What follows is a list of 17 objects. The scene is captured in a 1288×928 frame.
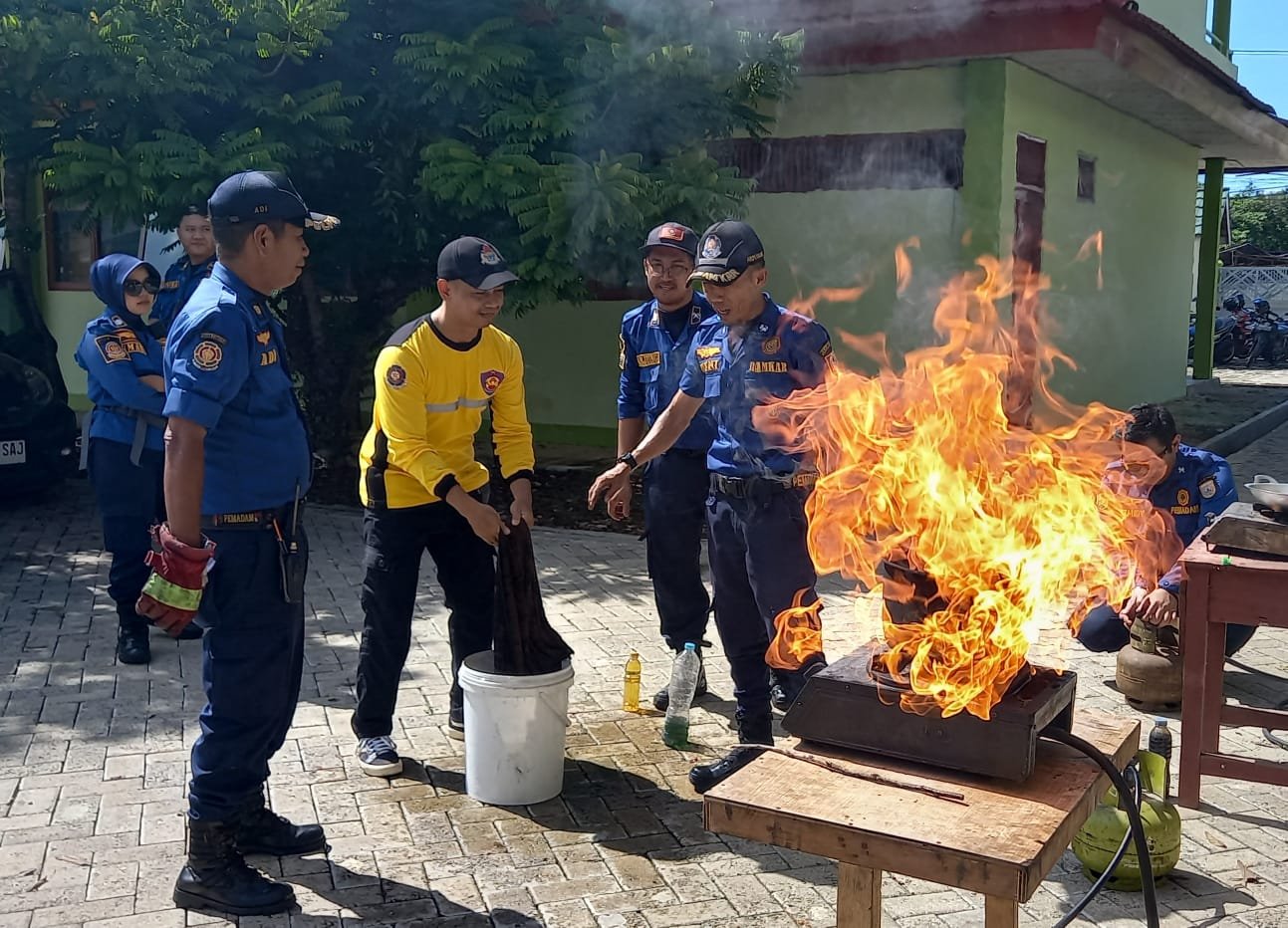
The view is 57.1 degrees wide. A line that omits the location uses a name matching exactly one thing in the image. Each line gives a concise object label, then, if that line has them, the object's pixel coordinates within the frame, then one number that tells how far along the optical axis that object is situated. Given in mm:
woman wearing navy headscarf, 5965
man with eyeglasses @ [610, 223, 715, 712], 5273
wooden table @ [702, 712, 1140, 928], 2369
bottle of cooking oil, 5332
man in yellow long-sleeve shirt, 4387
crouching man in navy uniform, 5008
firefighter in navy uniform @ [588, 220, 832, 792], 4371
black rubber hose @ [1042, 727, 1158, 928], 2729
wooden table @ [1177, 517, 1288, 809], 4148
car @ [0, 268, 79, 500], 9203
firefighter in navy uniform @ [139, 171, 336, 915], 3523
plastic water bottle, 4941
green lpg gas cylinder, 3697
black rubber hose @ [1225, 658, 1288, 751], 4891
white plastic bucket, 4297
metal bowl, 4262
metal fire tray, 2674
